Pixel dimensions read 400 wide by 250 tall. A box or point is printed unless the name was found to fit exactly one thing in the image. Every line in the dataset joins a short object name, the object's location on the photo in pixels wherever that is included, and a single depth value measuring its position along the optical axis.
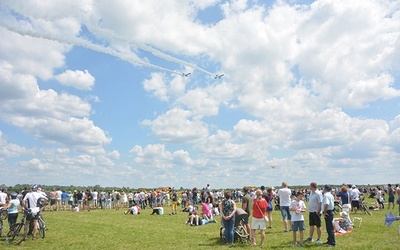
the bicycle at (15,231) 12.48
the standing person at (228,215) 11.33
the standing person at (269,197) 15.44
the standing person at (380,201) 27.10
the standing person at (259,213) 10.73
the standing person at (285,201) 14.11
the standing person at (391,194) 27.10
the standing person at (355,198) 21.71
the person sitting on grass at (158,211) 25.17
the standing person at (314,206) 10.66
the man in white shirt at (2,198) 13.78
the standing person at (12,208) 12.84
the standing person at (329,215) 10.72
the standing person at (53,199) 29.04
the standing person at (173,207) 25.48
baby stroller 11.71
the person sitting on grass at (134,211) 25.42
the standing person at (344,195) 17.53
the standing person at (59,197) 29.64
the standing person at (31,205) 12.48
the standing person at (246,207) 12.17
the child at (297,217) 10.88
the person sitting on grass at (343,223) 13.95
